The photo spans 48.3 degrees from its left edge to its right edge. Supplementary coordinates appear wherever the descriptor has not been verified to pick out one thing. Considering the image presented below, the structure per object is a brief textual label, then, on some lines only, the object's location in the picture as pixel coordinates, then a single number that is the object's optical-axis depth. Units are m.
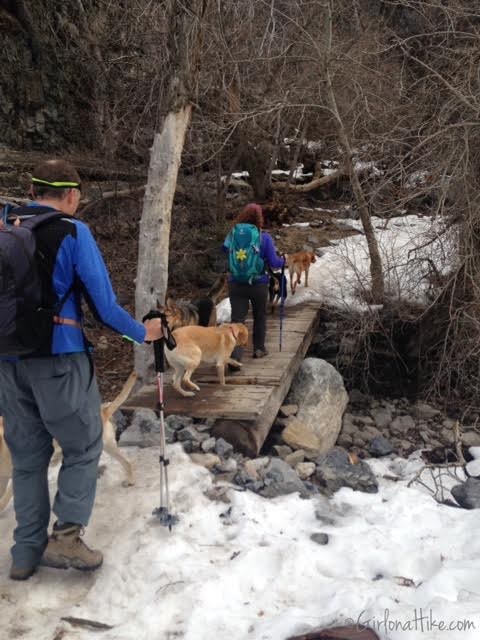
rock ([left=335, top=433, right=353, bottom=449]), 7.80
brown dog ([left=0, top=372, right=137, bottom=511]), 4.00
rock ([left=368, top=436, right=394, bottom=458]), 7.40
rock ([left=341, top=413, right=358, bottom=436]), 8.16
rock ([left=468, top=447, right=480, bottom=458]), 7.18
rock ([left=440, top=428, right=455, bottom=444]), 8.29
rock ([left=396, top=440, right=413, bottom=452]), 7.92
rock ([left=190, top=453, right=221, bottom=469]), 5.05
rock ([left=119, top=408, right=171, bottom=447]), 5.49
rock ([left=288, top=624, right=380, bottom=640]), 2.76
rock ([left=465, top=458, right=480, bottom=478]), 6.00
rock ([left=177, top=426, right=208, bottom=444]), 5.52
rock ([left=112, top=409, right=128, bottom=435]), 5.98
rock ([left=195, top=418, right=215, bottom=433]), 5.86
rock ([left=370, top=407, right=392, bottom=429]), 8.84
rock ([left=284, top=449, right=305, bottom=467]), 5.96
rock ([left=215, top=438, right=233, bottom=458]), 5.34
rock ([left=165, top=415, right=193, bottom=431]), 5.75
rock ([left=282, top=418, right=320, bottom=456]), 6.39
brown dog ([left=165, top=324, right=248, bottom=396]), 6.29
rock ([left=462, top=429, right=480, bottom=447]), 7.83
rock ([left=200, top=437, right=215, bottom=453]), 5.36
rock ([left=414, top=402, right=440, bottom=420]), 9.22
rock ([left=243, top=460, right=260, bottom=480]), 4.95
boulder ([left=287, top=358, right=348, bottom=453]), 7.38
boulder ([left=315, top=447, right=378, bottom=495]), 5.28
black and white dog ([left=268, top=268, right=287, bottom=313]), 10.20
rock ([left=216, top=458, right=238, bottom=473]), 5.02
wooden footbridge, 5.79
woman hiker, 6.94
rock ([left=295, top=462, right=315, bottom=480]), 5.48
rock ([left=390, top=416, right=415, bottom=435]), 8.72
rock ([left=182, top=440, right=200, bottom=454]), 5.34
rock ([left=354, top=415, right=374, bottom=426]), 8.79
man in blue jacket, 3.06
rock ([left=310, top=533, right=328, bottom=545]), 4.00
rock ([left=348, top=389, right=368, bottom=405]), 9.98
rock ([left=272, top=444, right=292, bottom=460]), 6.17
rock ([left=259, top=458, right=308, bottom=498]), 4.71
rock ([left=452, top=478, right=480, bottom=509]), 4.94
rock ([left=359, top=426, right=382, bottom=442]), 8.04
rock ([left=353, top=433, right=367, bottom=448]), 7.80
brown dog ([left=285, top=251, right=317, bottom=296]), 11.25
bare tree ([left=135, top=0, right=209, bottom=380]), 7.21
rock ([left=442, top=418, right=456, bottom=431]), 8.78
